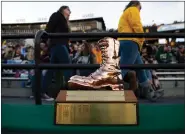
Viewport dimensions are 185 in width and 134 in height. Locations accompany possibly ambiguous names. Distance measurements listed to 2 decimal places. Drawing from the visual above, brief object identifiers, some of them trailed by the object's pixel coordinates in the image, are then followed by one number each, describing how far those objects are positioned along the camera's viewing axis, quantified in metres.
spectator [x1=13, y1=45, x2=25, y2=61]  5.63
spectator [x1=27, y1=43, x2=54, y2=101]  3.65
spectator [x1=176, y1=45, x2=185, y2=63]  5.57
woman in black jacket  2.92
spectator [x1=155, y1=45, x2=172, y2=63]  5.86
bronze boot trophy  1.36
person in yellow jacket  2.50
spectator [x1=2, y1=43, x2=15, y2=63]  5.42
